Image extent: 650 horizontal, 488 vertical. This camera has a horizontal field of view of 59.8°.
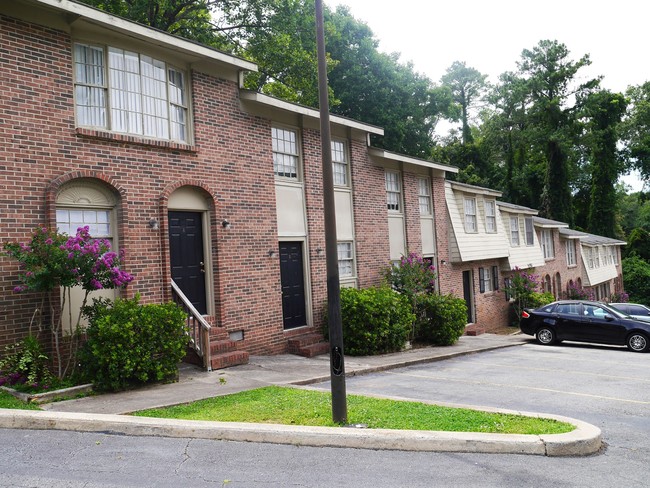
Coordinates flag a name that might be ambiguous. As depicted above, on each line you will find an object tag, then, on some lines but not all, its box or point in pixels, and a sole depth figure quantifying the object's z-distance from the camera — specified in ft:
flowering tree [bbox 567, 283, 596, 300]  113.39
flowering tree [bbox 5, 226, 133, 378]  28.07
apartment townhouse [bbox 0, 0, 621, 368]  31.50
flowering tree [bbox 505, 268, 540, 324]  86.99
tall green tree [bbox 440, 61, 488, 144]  211.41
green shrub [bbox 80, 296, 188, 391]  29.58
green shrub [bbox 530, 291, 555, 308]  87.51
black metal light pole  23.67
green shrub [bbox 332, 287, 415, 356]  47.88
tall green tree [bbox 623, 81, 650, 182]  185.06
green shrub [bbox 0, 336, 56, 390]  28.60
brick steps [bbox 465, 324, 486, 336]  72.49
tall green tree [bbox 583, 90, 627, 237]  172.24
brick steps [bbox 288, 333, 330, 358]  45.60
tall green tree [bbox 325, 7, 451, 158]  121.80
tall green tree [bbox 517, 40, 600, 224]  169.68
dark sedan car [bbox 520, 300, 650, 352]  60.80
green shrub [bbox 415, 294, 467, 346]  57.67
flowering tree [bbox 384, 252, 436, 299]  57.72
